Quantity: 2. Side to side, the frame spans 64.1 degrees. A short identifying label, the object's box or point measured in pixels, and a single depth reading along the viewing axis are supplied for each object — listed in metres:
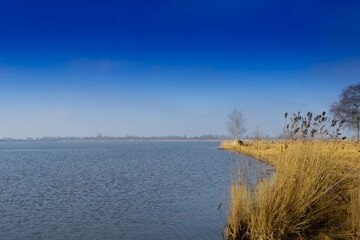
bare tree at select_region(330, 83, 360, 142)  43.55
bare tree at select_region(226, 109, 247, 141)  61.62
